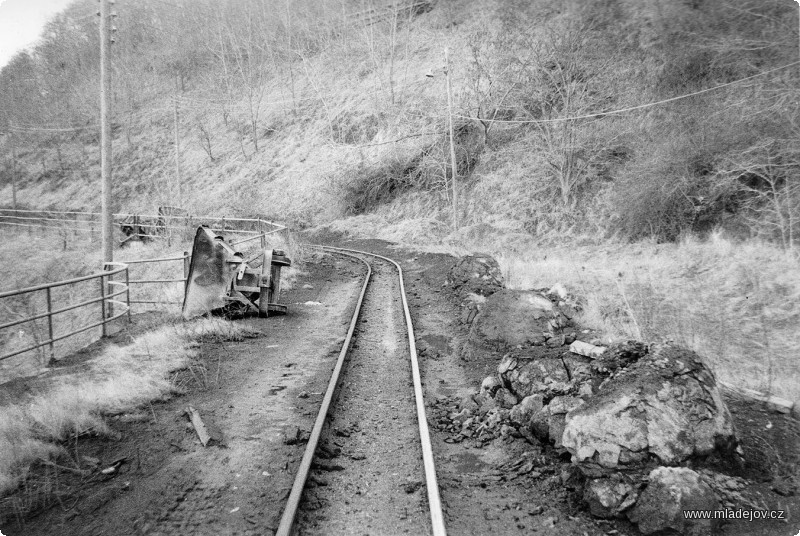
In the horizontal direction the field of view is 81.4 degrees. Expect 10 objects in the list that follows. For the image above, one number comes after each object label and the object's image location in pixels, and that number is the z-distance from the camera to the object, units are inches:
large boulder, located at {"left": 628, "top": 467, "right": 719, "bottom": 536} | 126.0
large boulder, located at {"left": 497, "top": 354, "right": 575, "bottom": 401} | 203.3
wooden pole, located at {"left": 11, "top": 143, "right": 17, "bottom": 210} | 1927.0
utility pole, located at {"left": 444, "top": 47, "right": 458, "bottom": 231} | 968.3
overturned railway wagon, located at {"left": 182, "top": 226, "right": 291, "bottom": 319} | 383.9
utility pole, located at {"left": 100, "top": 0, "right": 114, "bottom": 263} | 434.0
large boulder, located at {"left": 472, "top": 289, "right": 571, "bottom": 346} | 286.8
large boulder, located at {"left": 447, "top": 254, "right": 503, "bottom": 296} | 450.4
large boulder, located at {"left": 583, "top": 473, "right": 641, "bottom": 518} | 136.3
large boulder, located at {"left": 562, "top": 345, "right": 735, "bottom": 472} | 147.3
